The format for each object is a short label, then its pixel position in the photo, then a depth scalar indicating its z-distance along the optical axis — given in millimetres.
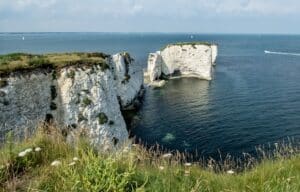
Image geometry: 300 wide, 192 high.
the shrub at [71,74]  38975
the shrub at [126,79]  69062
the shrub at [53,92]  38644
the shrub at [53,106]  38397
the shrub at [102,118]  39188
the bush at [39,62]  37969
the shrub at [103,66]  41016
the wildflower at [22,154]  8662
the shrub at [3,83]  34778
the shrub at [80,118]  38469
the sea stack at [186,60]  105188
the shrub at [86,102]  39000
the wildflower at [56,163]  8079
